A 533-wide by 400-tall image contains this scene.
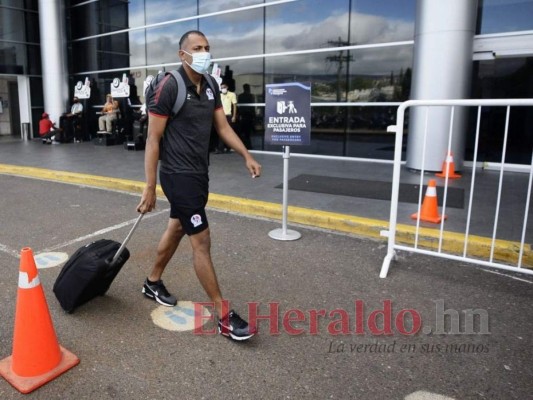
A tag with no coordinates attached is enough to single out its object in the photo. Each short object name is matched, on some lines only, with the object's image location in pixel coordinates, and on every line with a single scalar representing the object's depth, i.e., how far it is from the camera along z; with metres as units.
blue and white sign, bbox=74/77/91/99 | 16.70
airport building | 8.51
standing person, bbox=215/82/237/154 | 11.30
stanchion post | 4.88
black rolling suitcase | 3.05
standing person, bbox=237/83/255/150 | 12.45
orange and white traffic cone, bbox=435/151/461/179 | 8.11
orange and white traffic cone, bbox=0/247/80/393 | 2.39
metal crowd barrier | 3.66
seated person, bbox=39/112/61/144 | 15.38
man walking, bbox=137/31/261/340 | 2.80
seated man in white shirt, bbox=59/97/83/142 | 15.81
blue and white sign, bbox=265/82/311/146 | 4.86
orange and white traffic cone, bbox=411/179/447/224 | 5.12
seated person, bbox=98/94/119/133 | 14.48
